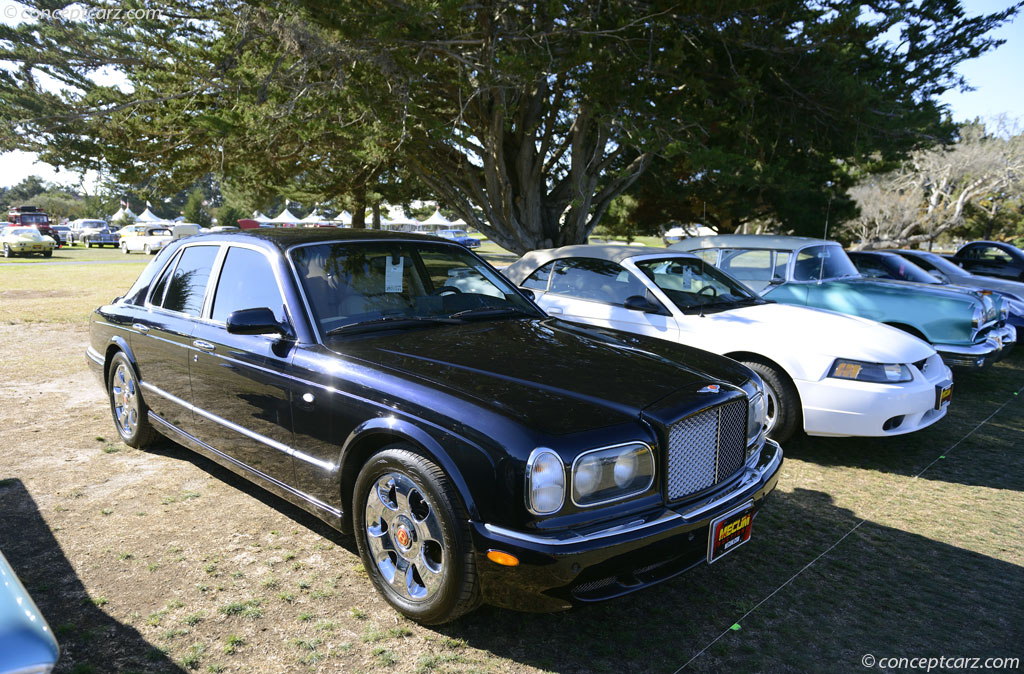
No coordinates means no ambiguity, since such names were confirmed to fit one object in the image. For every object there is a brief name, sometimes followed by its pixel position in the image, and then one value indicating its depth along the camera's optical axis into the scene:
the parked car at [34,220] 42.08
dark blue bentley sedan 2.60
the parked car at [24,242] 31.34
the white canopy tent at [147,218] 67.49
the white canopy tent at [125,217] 67.12
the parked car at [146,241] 38.95
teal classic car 7.35
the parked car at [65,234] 47.00
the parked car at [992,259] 14.10
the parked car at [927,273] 11.25
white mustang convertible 5.05
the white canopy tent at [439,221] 64.58
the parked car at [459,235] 49.62
